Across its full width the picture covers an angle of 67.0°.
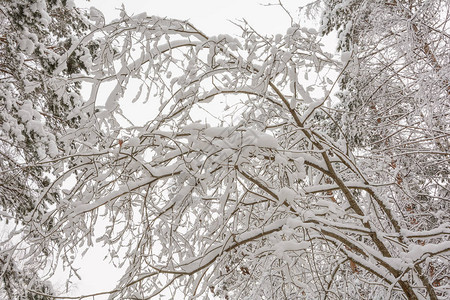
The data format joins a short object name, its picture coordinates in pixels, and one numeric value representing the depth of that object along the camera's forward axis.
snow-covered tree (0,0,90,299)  5.03
